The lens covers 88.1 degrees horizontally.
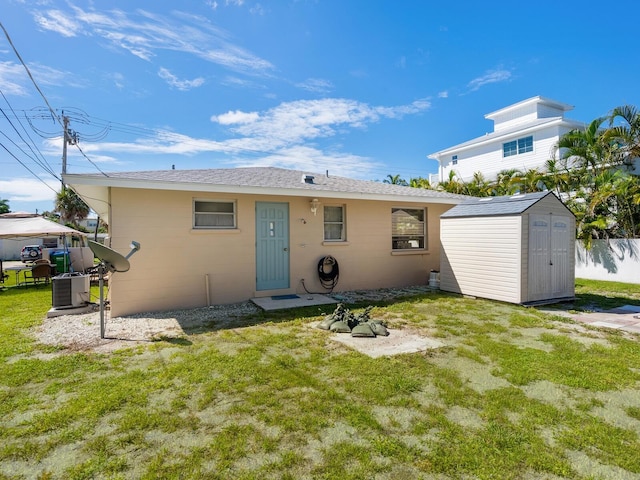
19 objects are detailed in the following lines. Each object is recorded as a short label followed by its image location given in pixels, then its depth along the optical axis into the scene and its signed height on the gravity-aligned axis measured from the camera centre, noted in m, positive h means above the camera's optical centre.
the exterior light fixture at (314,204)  7.99 +0.81
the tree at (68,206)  23.15 +2.39
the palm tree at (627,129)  11.05 +3.55
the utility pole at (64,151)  18.50 +5.13
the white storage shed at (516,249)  6.79 -0.29
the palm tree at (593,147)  11.61 +3.13
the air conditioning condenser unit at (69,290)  6.45 -1.00
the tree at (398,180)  26.72 +4.60
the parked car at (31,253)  20.47 -0.83
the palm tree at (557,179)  12.04 +2.10
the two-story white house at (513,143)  17.16 +5.44
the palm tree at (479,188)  15.51 +2.35
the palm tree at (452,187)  16.66 +2.53
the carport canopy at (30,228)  10.85 +0.41
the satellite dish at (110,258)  4.61 -0.27
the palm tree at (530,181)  12.75 +2.18
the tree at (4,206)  39.16 +4.16
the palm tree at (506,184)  13.92 +2.24
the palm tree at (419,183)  18.09 +2.97
